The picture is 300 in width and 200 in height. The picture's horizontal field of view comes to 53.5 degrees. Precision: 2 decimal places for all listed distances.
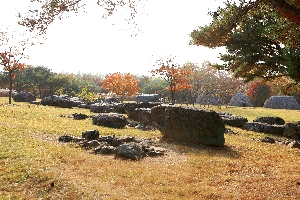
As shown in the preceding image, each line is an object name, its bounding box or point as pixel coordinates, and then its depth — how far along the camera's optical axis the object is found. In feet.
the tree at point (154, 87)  236.63
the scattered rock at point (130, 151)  37.33
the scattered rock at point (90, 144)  41.77
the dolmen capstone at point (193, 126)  49.36
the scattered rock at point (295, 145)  55.52
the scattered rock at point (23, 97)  150.71
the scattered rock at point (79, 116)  77.80
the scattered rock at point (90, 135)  46.69
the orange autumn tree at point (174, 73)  151.64
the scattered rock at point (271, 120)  89.98
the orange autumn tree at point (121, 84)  191.72
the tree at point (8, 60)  122.93
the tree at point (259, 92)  208.33
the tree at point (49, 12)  31.63
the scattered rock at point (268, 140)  61.16
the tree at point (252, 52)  59.41
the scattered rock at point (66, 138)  45.19
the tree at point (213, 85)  212.76
